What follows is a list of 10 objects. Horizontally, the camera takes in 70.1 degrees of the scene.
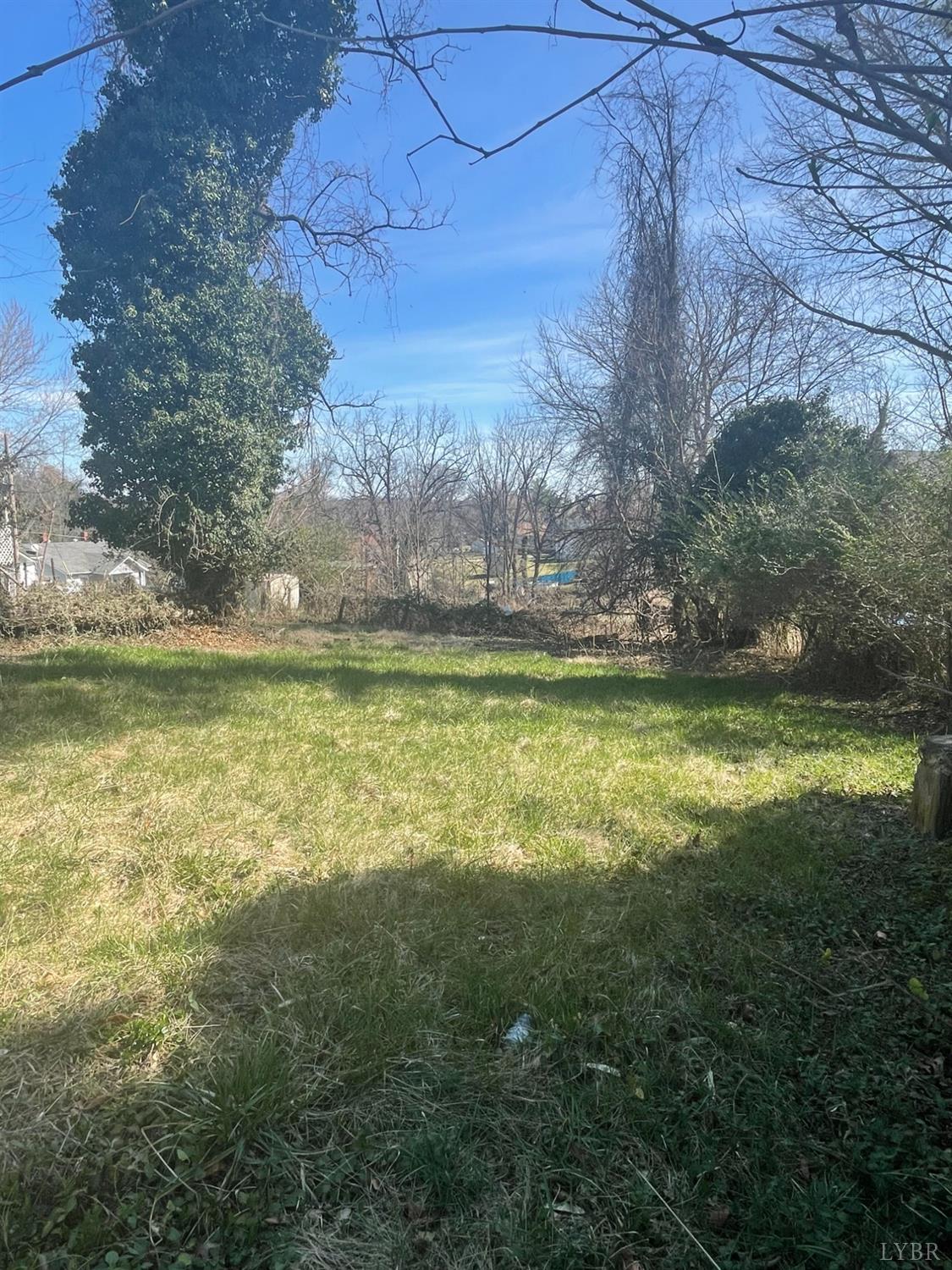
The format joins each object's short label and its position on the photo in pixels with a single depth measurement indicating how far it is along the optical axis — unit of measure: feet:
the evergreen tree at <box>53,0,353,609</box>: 36.88
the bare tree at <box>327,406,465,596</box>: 78.89
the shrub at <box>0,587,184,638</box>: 31.81
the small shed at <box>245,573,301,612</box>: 49.85
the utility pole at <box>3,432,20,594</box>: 34.88
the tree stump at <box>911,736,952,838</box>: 12.15
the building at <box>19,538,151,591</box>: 34.91
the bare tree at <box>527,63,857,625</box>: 47.09
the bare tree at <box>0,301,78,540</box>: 36.78
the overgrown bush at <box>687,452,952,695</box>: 21.29
